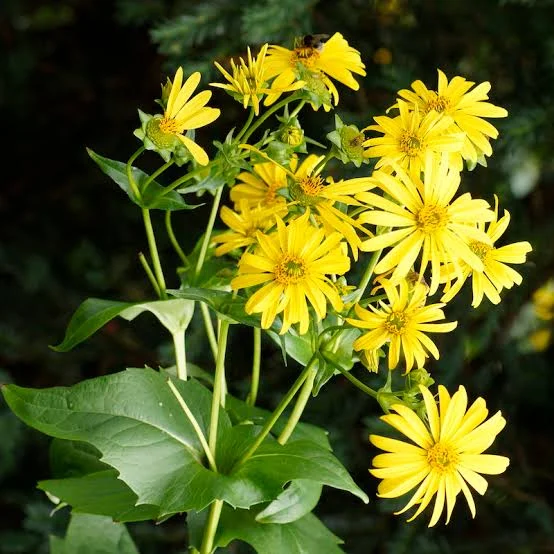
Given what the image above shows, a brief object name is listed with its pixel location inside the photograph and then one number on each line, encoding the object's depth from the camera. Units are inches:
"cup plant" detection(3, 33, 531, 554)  37.8
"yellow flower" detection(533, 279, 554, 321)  60.8
